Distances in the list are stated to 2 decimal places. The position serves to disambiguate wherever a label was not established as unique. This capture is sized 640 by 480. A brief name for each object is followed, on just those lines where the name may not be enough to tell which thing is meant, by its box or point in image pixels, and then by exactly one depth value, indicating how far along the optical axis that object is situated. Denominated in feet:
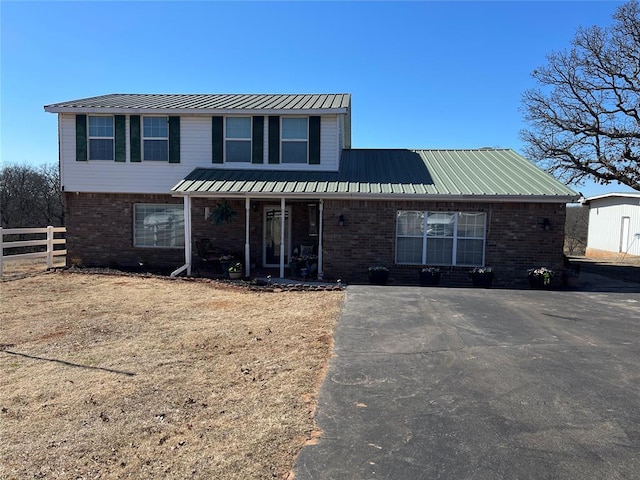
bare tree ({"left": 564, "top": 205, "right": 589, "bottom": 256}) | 105.60
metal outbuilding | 75.82
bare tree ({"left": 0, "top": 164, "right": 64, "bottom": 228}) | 101.91
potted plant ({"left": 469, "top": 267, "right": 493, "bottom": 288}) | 37.45
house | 39.58
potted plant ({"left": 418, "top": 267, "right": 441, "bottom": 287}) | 37.68
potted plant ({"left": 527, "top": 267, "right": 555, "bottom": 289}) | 36.65
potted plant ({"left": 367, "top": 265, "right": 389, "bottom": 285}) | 37.47
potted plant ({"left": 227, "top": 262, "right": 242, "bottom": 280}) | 39.29
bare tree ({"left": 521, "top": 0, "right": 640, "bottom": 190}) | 65.62
